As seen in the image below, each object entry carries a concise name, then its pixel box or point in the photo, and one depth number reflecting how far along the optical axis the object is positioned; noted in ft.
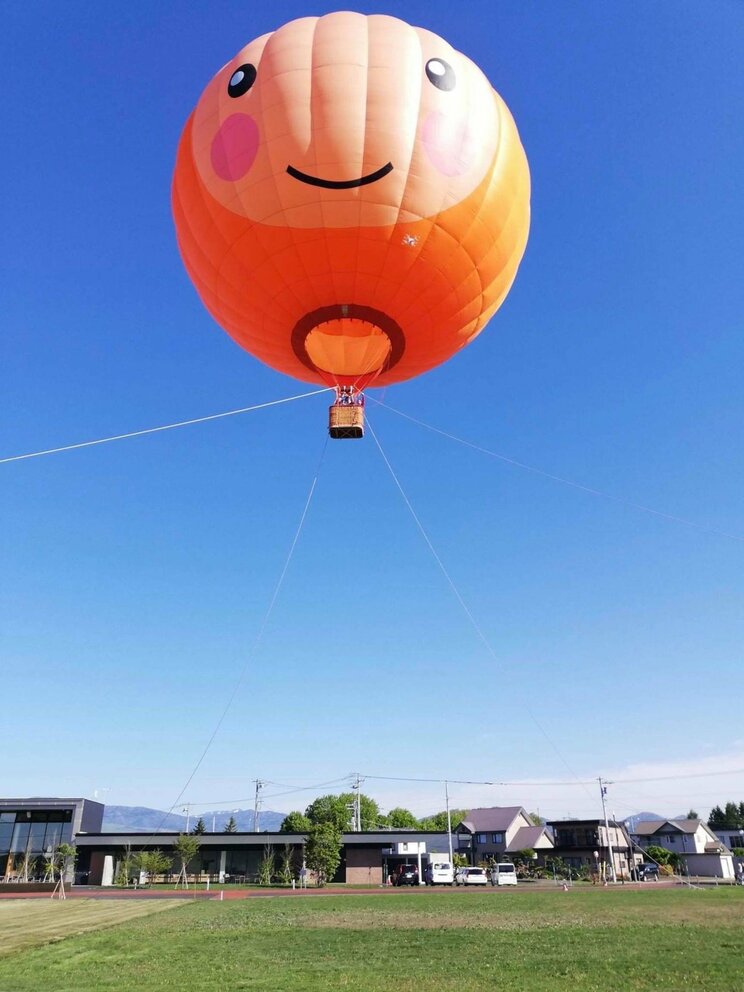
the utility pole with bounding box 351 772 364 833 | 276.72
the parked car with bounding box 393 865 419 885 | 160.86
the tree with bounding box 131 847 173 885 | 164.25
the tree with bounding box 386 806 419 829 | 383.51
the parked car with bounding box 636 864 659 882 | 207.34
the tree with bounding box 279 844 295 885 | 164.23
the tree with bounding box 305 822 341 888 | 156.87
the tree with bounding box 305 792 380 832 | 275.02
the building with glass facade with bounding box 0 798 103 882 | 177.27
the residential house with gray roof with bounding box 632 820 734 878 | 231.77
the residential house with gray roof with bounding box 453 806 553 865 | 234.17
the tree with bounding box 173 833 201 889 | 166.50
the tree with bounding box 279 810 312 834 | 279.49
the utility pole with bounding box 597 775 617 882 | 187.48
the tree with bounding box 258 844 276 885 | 168.04
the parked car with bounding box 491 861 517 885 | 157.07
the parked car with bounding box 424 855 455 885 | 160.86
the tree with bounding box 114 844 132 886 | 163.02
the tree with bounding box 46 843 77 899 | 159.74
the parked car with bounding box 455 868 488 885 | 158.71
